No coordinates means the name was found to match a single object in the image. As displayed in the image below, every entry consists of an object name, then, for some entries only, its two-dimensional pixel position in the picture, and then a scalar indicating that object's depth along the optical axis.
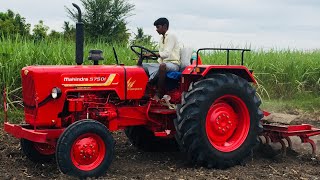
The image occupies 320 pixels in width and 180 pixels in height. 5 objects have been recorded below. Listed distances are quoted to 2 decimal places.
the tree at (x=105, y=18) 26.75
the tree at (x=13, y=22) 24.08
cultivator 6.76
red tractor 5.61
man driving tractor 6.42
